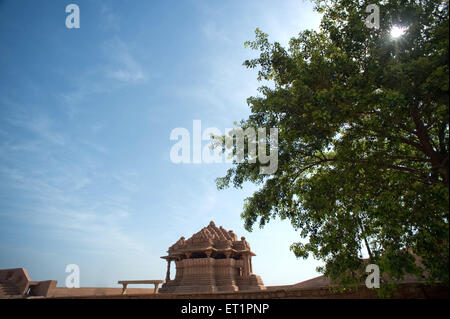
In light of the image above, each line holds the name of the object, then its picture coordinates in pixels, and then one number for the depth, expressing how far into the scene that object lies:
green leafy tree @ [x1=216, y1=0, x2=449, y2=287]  6.52
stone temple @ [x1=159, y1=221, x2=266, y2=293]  20.28
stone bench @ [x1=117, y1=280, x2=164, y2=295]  17.59
